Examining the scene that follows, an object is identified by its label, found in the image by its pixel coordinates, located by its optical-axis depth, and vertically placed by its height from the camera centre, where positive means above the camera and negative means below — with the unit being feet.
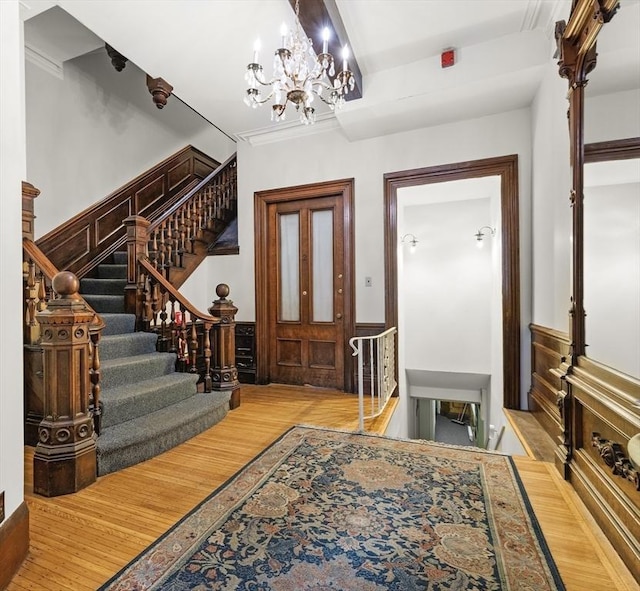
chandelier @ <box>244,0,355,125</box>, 7.45 +4.87
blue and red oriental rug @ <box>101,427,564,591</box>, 4.42 -3.60
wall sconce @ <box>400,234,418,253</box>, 17.69 +2.69
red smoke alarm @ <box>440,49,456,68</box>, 9.91 +6.68
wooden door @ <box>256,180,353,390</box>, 13.60 +0.17
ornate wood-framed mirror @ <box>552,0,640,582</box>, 4.81 -1.45
